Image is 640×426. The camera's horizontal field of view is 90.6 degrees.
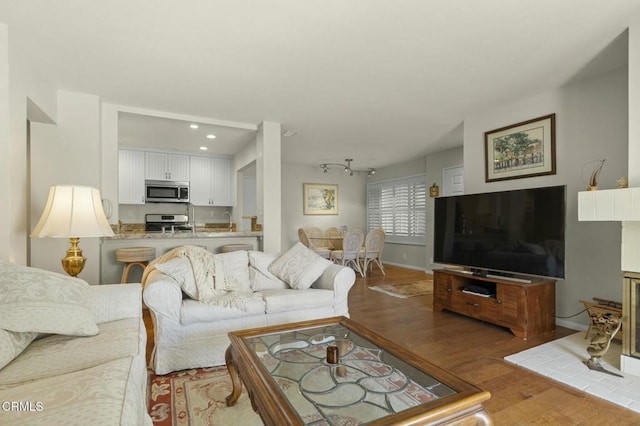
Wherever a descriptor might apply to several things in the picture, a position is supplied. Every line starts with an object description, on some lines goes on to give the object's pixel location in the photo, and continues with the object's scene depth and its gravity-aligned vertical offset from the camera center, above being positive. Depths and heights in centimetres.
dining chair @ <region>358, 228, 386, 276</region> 607 -64
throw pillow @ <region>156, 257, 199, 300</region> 246 -48
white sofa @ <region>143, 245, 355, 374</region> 222 -71
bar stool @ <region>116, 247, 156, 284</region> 338 -47
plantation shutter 671 +13
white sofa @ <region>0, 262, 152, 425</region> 92 -57
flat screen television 278 -17
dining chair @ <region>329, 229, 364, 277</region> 581 -64
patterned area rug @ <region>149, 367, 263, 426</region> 166 -109
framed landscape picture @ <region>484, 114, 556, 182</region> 329 +72
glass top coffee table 107 -69
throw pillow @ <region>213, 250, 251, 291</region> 272 -54
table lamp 202 -2
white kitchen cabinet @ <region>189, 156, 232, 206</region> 603 +63
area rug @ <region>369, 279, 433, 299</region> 454 -115
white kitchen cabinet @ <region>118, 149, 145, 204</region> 548 +64
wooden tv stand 285 -86
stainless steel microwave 561 +39
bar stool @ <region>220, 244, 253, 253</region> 403 -44
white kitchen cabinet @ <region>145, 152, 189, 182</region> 567 +85
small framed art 765 +38
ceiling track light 681 +113
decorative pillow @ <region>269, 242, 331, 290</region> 292 -51
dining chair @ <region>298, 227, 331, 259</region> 612 -61
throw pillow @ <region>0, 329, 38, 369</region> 124 -55
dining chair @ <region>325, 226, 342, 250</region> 637 -59
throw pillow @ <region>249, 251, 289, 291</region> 303 -60
